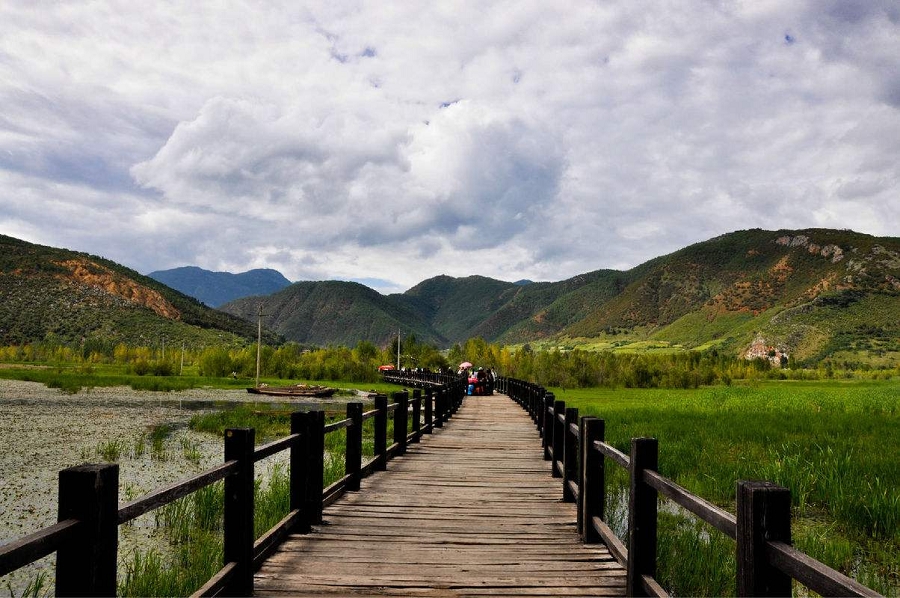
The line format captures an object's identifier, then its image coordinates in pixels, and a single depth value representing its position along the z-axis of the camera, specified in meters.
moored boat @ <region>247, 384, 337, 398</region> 45.69
